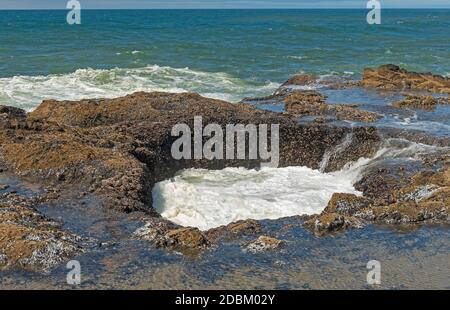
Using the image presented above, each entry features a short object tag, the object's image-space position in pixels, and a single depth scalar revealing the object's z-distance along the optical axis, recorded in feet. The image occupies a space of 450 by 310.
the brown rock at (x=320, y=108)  52.54
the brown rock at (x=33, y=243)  24.42
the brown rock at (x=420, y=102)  58.80
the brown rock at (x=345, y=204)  31.81
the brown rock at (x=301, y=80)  75.56
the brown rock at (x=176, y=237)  26.48
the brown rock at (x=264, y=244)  26.51
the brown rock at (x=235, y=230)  28.32
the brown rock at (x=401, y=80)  69.72
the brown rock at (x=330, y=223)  28.91
